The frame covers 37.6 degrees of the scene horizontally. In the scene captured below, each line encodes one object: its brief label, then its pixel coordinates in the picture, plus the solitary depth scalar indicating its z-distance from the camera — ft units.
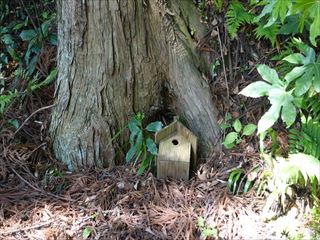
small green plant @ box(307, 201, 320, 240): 8.57
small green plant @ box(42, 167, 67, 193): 9.95
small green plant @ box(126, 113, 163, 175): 10.00
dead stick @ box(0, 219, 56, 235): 9.02
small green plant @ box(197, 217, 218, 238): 8.71
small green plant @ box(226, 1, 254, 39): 9.86
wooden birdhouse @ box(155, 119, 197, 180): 9.68
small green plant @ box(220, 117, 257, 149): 9.44
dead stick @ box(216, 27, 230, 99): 10.20
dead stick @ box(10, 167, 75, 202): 9.67
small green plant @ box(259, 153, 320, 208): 8.45
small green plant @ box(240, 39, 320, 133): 8.34
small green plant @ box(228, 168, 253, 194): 9.30
